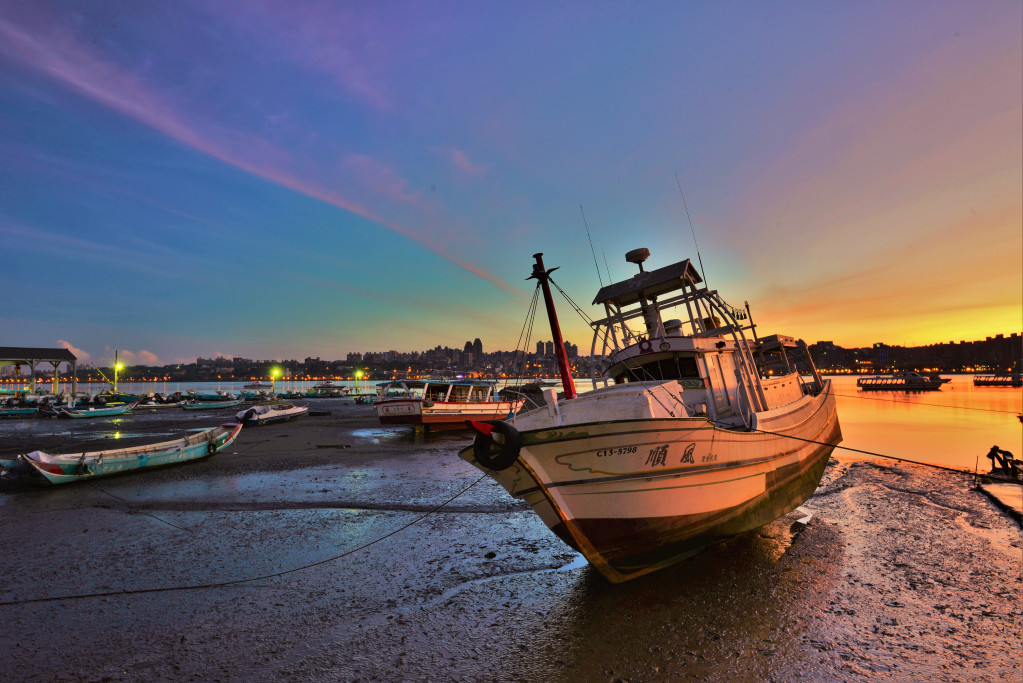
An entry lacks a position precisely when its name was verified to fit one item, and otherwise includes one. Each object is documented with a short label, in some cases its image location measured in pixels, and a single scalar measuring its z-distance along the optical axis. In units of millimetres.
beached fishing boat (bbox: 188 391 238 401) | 63719
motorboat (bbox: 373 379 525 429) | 30266
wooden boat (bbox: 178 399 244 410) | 52531
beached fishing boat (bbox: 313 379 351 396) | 101294
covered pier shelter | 59938
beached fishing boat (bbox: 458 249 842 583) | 6660
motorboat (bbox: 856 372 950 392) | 100125
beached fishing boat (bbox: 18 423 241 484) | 14141
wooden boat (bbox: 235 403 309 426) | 34781
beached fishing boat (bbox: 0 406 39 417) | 42494
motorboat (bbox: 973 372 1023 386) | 111250
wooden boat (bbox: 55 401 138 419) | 41375
